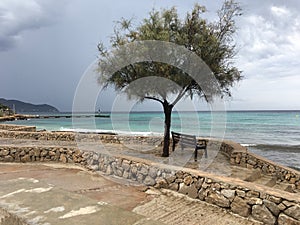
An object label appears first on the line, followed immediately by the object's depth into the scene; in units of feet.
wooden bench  27.50
